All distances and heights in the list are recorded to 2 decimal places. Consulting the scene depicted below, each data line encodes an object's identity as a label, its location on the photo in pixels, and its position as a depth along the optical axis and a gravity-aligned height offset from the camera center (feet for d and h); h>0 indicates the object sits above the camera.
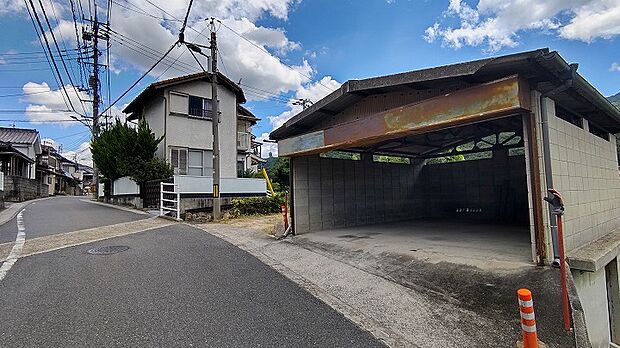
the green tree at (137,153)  46.83 +5.56
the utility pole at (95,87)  70.66 +23.83
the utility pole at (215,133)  37.73 +6.40
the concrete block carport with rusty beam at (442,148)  15.79 +3.27
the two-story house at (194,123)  51.11 +10.92
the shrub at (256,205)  42.68 -1.99
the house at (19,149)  76.38 +11.49
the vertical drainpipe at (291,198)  28.55 -0.78
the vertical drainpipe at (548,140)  15.16 +2.03
